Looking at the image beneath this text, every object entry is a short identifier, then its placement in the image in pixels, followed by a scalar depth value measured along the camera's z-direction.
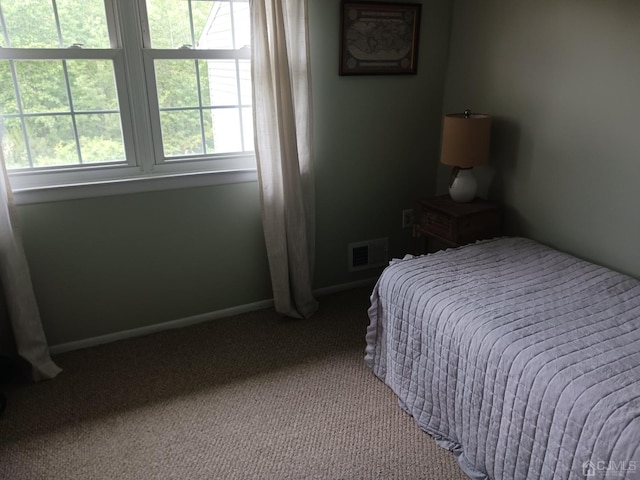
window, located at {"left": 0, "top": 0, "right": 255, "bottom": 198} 2.04
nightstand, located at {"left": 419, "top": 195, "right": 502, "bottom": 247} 2.39
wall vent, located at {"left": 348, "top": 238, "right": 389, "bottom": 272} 2.96
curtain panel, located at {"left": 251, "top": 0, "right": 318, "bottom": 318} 2.23
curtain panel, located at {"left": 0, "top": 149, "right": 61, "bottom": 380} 1.99
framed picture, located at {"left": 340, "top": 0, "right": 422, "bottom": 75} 2.49
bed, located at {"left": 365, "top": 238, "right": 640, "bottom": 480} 1.26
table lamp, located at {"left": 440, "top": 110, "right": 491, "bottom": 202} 2.29
